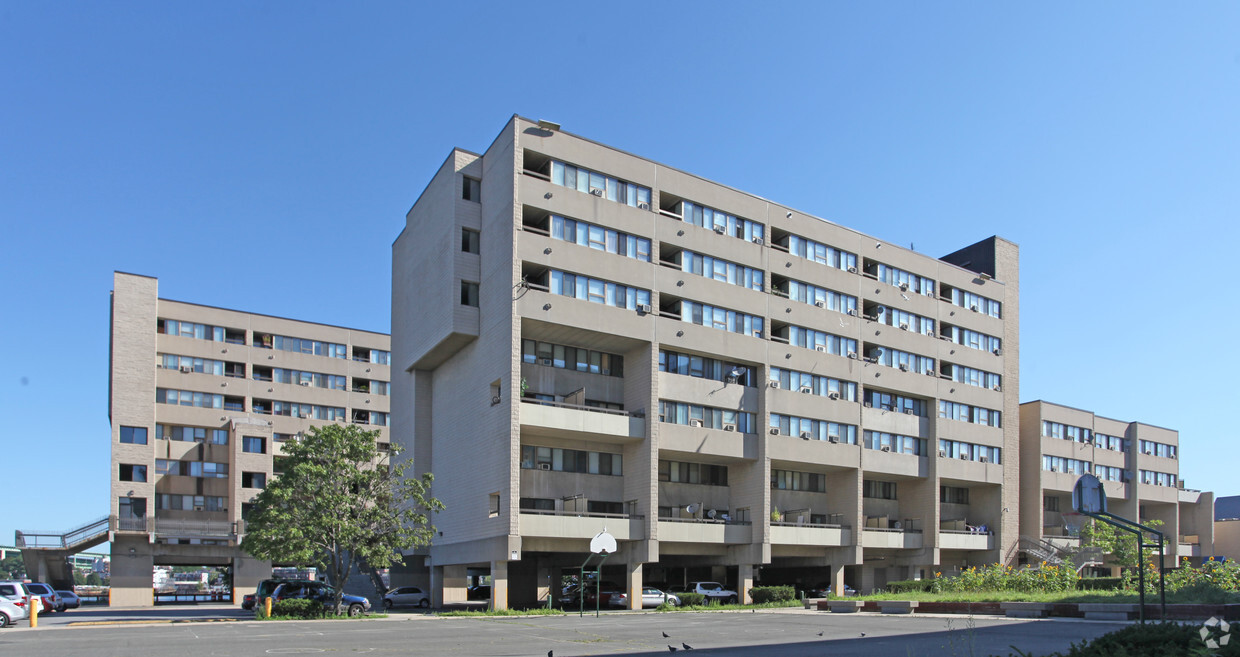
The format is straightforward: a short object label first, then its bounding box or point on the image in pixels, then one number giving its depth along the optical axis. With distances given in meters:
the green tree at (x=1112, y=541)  74.69
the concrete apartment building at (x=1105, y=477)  79.62
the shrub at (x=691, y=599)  52.47
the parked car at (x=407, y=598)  57.53
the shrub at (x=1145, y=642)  11.92
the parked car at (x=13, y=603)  38.31
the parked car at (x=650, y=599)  52.03
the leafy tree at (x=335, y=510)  41.31
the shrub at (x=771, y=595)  54.52
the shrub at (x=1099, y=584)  47.44
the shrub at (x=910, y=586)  56.47
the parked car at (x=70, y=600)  62.50
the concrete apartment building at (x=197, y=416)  72.75
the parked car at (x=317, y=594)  42.88
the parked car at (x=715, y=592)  56.28
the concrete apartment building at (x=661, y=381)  50.88
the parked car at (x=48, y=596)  56.84
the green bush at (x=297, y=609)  40.47
